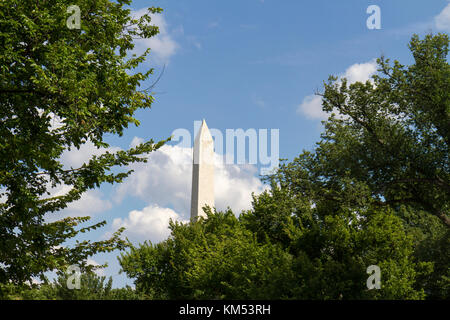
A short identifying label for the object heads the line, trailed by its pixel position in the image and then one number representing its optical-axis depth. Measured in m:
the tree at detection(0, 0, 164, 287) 15.32
